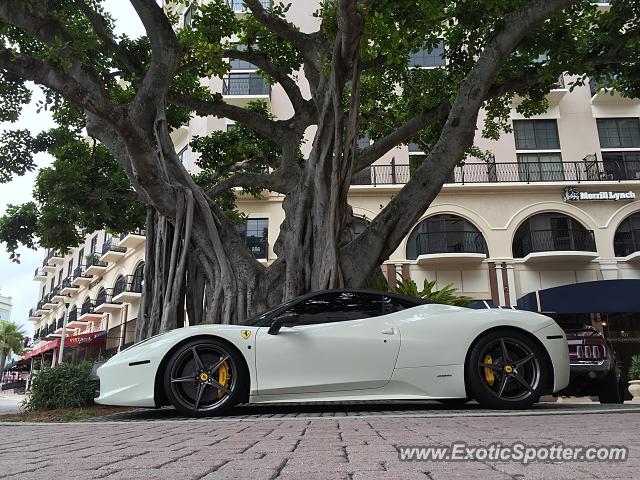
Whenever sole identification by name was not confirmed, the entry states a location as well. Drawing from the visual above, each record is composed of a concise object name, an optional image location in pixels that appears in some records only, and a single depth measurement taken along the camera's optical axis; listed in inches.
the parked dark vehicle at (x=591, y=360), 243.0
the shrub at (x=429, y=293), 348.2
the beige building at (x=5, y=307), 4986.2
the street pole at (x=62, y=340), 971.3
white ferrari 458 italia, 188.5
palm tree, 2261.3
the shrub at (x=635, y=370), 539.2
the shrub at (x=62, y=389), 259.6
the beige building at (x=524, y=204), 798.5
